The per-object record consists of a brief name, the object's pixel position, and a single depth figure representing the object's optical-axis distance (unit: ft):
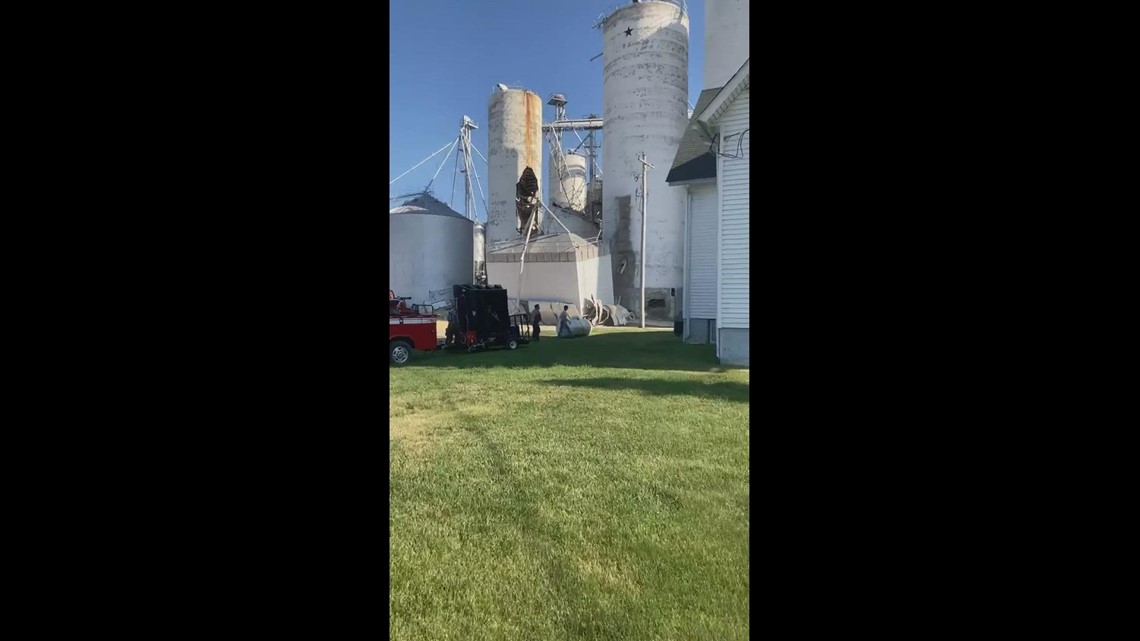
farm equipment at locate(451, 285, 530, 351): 44.70
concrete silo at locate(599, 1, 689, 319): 96.17
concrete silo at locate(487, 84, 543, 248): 124.26
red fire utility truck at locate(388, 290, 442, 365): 38.01
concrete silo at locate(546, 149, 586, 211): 139.23
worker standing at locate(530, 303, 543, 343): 56.29
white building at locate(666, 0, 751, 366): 34.55
